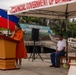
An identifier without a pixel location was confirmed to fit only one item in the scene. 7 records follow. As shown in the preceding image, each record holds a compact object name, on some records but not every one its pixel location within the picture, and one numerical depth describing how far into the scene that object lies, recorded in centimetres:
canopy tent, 878
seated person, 1189
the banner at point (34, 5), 849
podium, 1055
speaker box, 1584
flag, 1189
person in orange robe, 1117
